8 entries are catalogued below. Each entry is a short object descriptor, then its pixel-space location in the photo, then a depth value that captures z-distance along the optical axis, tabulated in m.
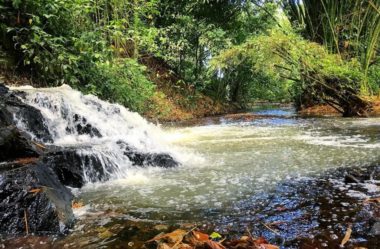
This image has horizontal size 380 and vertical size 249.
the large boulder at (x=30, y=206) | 2.70
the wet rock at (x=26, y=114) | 5.17
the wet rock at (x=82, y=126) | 6.31
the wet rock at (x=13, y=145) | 3.41
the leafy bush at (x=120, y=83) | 9.26
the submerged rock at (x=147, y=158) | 5.31
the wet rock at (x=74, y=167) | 4.18
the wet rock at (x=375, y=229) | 2.46
